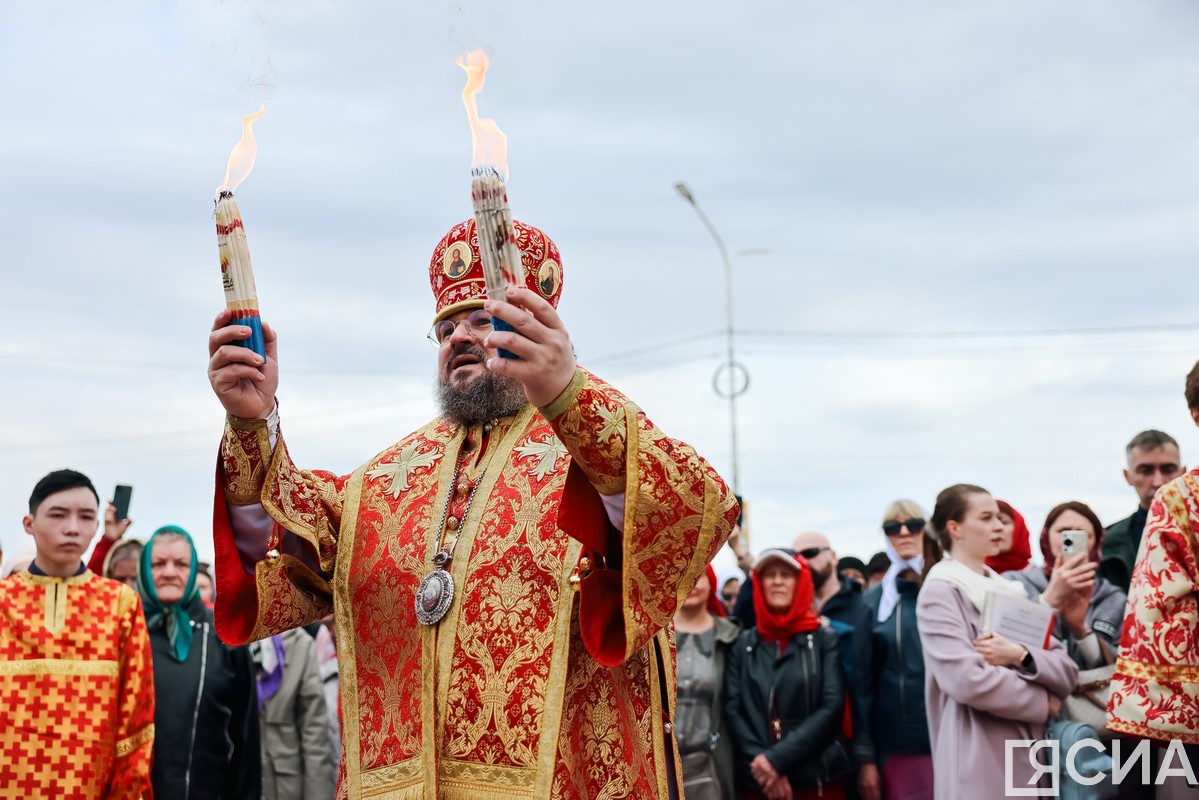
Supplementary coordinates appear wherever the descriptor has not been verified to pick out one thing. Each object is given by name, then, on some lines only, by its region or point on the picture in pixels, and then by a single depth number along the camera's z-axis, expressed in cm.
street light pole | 2488
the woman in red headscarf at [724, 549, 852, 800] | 823
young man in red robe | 661
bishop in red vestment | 351
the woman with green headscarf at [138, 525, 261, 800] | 792
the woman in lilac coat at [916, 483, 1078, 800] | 691
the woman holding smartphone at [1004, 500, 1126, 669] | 722
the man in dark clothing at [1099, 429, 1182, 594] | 780
